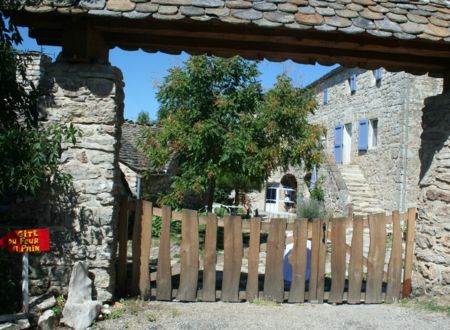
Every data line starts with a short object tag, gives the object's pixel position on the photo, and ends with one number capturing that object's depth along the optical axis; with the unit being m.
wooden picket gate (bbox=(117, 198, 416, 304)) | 5.32
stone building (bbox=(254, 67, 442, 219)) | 15.13
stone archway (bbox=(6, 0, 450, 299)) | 4.60
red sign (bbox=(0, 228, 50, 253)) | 4.21
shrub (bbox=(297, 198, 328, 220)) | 14.06
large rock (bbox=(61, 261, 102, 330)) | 4.30
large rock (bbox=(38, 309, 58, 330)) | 4.12
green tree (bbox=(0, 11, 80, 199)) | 4.12
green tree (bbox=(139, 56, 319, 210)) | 9.49
